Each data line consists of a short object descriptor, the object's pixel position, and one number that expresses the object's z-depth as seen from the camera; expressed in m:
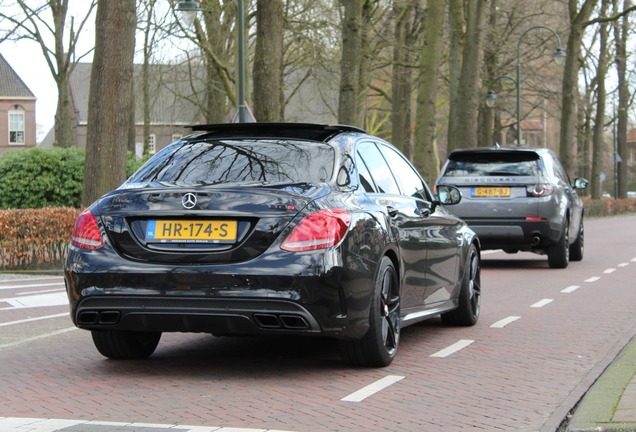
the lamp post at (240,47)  20.27
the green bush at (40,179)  25.19
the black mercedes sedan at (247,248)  6.47
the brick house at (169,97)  33.91
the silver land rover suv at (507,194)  16.20
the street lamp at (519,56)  39.44
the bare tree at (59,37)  38.41
